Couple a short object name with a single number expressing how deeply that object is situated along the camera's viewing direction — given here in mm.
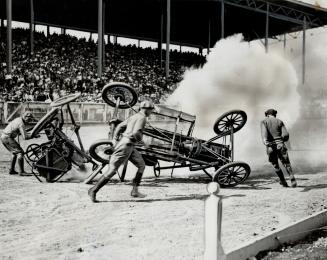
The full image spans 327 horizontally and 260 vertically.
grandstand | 18672
